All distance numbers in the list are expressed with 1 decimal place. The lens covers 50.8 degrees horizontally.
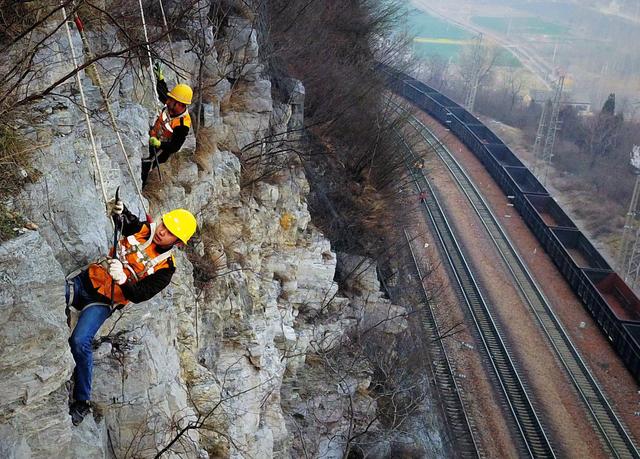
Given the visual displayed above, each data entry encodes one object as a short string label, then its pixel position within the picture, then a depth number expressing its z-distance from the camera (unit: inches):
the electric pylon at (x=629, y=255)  1254.3
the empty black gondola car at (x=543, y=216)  1293.1
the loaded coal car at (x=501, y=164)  1513.3
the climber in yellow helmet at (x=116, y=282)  263.7
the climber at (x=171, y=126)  402.9
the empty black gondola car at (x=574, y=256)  1136.8
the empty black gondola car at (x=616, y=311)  954.7
